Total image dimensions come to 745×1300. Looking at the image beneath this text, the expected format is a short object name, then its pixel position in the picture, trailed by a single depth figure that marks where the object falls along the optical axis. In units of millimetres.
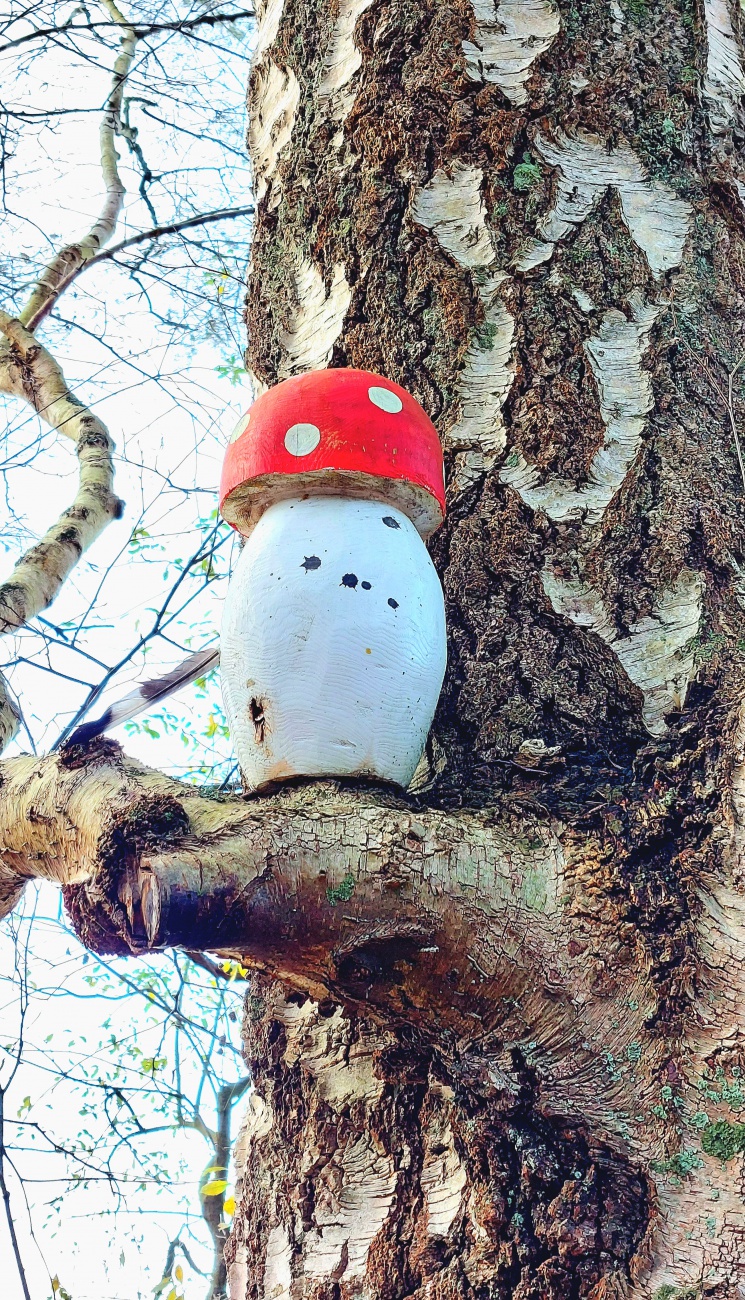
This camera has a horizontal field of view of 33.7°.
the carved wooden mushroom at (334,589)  1156
